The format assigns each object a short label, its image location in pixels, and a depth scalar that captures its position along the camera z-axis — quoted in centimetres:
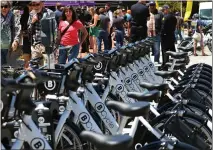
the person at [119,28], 1645
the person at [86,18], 1694
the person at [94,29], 1592
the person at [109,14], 1619
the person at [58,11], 1311
